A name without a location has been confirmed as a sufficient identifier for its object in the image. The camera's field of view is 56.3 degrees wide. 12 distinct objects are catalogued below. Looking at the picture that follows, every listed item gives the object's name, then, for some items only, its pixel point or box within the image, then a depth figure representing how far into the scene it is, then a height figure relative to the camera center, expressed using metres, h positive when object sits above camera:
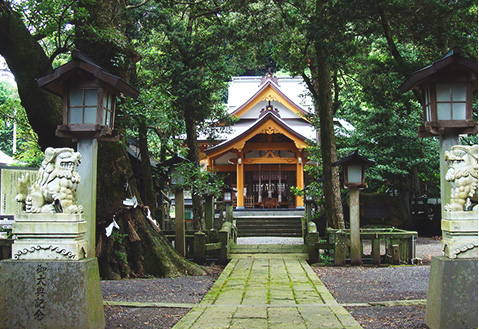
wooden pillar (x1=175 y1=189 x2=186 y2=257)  10.65 -0.95
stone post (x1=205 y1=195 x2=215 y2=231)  13.99 -0.62
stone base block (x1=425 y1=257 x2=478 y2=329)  4.44 -1.03
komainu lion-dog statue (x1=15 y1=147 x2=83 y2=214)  4.65 +0.08
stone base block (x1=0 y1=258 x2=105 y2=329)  4.51 -1.03
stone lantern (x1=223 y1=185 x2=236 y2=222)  15.63 -0.29
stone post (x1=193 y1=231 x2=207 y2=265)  10.73 -1.32
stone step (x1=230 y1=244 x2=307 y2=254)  12.81 -1.63
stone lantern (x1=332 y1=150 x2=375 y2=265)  10.55 +0.21
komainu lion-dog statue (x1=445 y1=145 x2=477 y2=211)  4.52 +0.15
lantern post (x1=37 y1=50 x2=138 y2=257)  5.80 +1.11
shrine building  25.55 +2.49
